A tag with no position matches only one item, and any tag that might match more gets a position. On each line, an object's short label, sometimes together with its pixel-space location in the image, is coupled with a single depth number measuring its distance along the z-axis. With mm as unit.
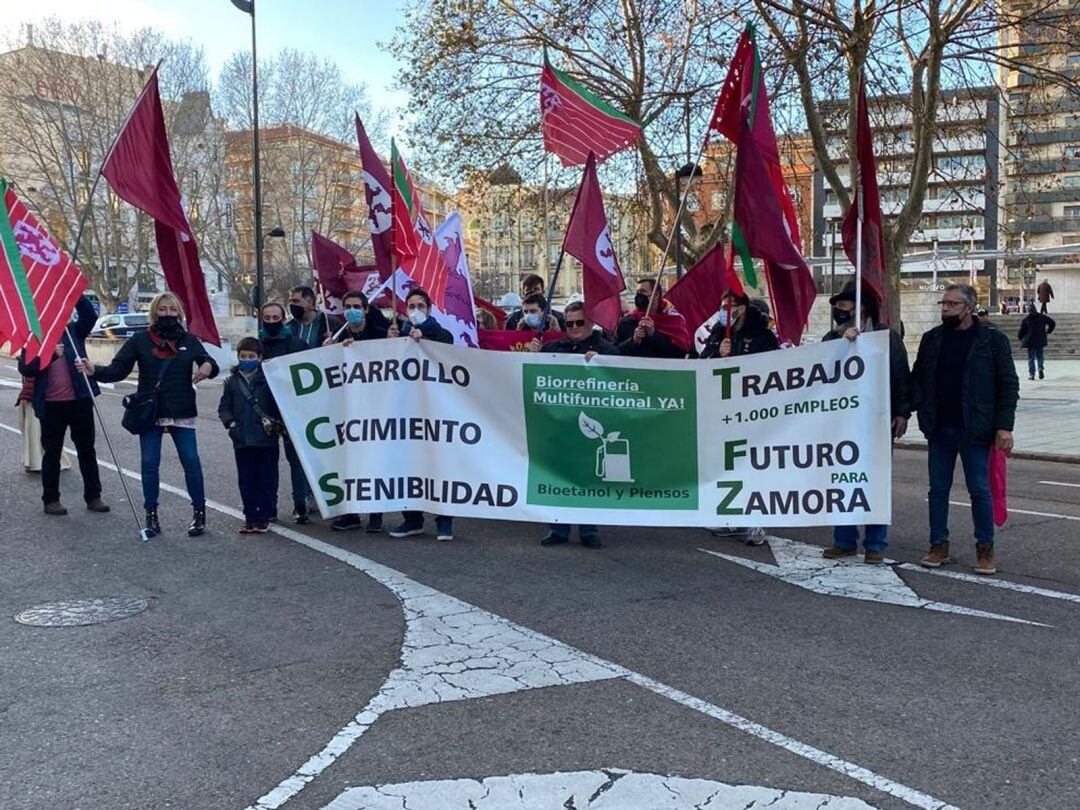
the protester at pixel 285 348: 8023
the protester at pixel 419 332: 7359
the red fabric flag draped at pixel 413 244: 8562
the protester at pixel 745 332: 7422
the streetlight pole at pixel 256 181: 26531
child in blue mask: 7590
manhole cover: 5402
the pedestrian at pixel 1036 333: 23141
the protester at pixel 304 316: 8867
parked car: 42506
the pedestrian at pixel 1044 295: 25766
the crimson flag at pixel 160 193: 7371
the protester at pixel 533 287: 9930
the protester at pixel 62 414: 8570
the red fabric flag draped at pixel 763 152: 7305
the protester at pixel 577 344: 7207
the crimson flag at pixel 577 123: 10016
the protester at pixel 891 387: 6660
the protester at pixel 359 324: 7820
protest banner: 6727
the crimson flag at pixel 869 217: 6953
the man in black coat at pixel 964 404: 6305
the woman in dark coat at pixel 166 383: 7555
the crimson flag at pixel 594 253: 8078
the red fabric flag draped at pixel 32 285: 7438
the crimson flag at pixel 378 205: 8617
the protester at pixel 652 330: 8281
